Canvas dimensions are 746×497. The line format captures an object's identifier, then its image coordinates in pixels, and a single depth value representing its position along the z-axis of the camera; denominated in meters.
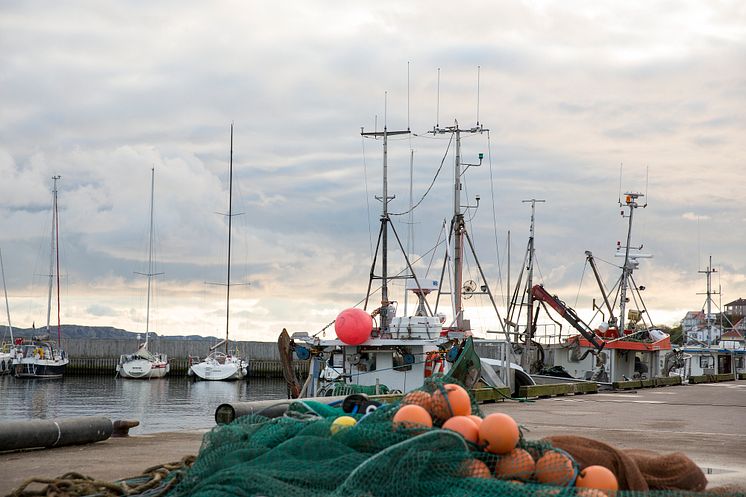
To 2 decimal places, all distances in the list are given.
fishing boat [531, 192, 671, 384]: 36.44
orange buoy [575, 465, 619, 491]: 5.97
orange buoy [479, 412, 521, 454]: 6.02
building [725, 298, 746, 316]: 154.38
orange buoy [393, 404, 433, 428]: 6.35
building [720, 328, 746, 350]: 56.66
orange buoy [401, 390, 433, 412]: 6.71
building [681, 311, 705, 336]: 105.54
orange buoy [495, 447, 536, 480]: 5.92
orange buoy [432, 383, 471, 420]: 6.64
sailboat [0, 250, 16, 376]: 71.44
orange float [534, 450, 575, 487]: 5.96
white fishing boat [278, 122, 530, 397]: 22.83
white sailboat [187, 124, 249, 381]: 68.94
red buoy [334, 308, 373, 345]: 22.80
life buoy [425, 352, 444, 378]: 23.31
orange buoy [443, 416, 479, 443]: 6.15
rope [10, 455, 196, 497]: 6.55
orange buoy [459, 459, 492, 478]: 5.77
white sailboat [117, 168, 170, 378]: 69.81
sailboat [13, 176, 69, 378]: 68.44
